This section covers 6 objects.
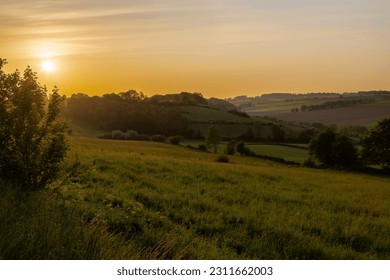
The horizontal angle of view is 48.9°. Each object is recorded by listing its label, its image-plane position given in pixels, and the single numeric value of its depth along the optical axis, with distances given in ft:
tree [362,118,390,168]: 216.13
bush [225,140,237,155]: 283.38
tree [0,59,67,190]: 28.63
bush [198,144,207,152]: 293.72
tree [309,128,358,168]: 226.17
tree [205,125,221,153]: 304.09
